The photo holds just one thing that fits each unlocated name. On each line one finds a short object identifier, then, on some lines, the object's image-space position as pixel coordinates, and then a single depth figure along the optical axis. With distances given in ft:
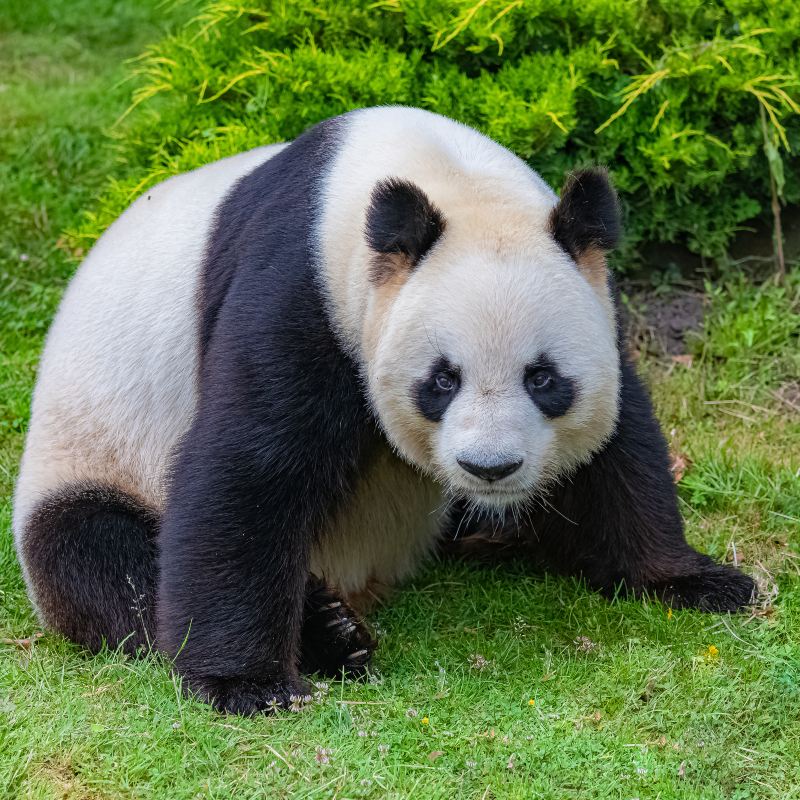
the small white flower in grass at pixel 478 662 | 29.01
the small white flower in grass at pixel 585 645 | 29.49
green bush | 40.70
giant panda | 25.26
